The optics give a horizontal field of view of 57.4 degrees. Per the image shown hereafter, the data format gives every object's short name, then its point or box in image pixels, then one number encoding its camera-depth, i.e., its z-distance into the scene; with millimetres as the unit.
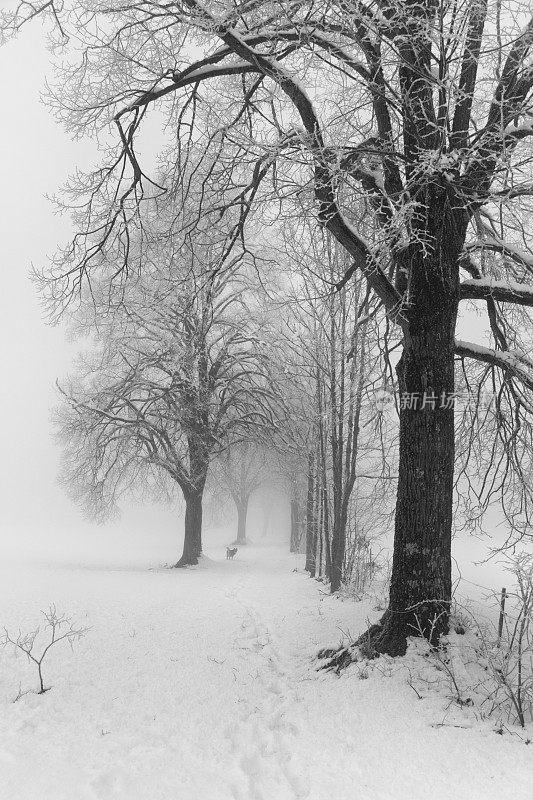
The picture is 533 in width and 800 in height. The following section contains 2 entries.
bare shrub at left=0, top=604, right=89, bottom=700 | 5331
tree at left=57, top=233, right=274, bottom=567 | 12727
